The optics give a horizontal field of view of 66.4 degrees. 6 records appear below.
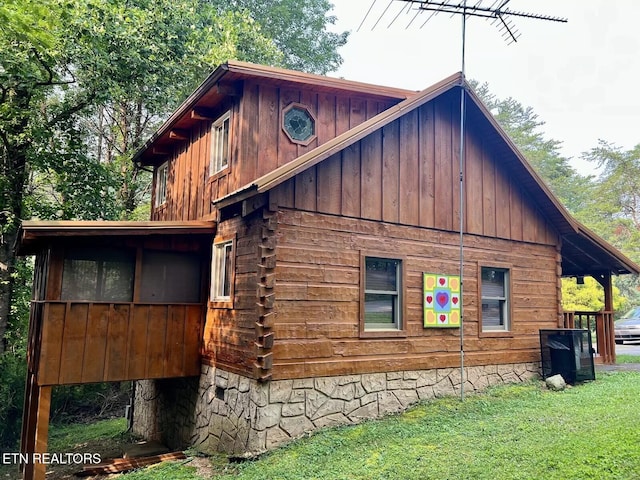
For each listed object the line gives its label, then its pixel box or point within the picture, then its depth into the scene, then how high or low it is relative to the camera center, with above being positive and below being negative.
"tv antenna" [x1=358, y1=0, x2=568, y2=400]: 8.09 +4.91
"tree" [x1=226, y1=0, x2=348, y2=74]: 23.58 +13.27
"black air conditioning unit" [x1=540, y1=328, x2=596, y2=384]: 9.98 -1.05
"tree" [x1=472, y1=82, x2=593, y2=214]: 34.84 +10.13
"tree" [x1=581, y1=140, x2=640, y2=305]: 30.14 +6.58
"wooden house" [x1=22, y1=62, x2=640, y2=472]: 7.62 +0.53
